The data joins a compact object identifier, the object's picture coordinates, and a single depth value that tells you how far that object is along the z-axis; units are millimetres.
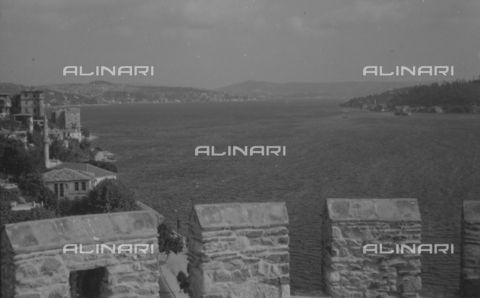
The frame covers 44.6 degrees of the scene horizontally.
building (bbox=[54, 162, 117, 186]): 57062
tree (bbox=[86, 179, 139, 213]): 41969
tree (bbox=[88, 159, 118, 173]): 69125
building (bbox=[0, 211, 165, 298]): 4742
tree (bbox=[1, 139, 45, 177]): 55469
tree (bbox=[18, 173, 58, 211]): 48722
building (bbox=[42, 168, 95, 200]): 53656
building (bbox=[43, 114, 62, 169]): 65125
